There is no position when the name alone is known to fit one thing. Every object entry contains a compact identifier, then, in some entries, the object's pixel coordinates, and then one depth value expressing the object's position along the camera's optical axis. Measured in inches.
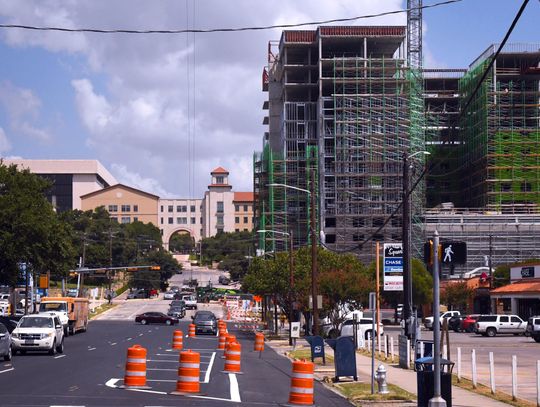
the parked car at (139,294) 5341.5
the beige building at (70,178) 7367.1
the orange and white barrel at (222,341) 1790.1
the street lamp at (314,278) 1752.0
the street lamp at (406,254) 1346.0
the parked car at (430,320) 2928.2
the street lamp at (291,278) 2338.6
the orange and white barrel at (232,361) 1146.2
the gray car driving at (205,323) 2549.2
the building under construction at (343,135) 4025.6
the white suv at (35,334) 1460.4
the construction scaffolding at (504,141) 4033.0
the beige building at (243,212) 7751.0
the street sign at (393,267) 1418.6
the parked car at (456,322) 2846.5
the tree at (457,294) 3403.1
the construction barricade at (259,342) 1694.8
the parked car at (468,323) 2746.1
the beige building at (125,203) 7293.3
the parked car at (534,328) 2116.1
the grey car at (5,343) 1262.3
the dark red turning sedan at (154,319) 3243.1
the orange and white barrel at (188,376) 831.7
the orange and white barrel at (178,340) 1705.2
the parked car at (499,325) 2519.7
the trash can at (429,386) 673.0
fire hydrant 880.3
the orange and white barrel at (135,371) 874.8
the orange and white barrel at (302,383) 745.0
